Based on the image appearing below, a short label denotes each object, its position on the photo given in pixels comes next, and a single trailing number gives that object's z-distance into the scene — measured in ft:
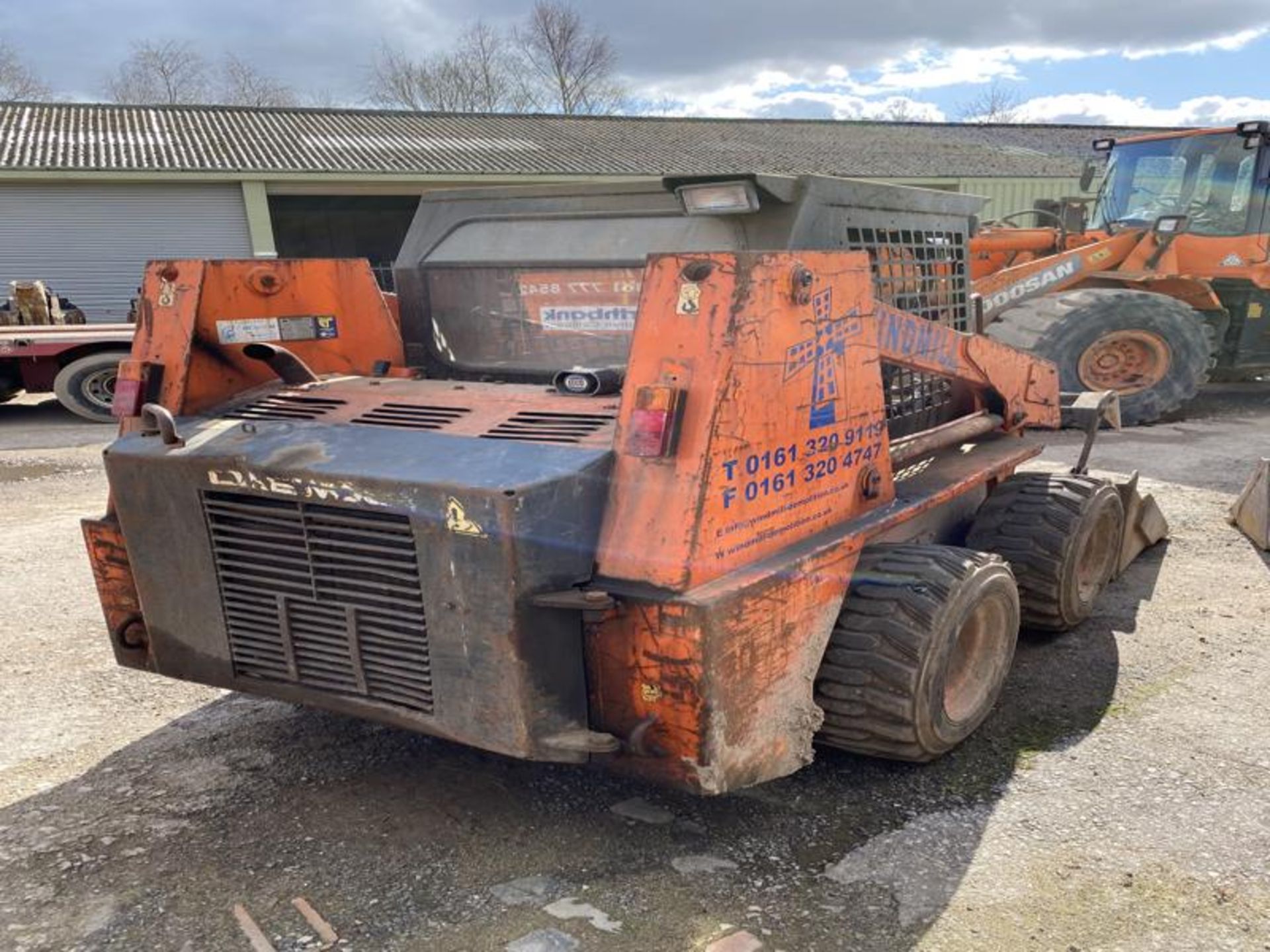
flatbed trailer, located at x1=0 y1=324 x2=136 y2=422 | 35.32
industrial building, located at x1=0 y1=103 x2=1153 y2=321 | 59.26
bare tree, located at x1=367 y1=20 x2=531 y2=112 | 133.59
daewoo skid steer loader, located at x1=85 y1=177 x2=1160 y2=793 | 7.89
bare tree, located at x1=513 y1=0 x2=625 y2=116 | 134.41
